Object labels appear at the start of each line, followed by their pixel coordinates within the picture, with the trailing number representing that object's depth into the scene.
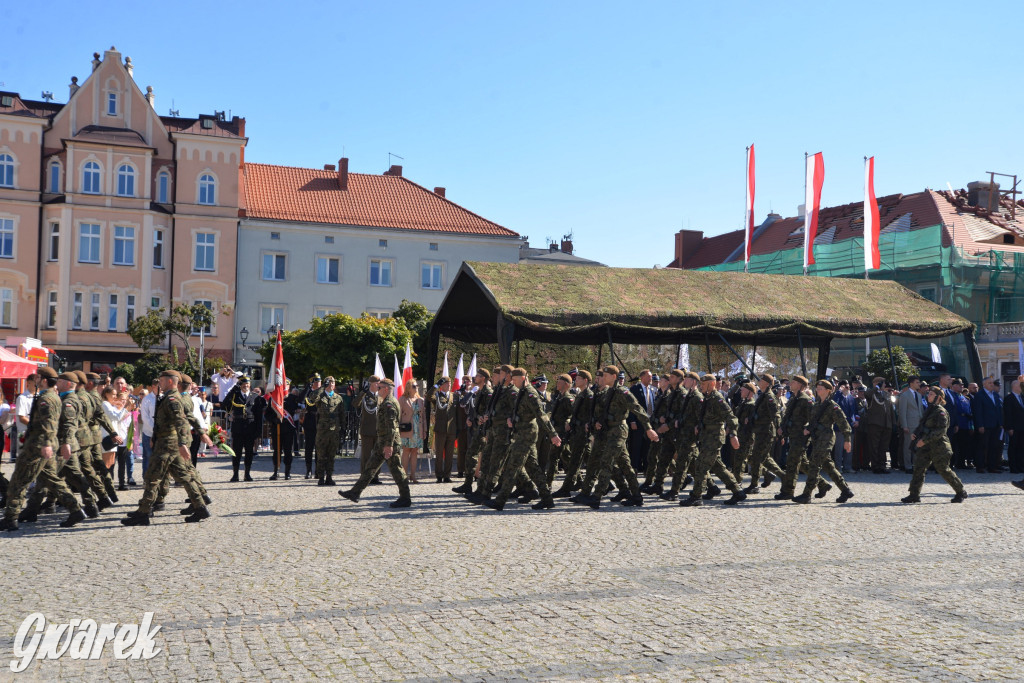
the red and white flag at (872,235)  31.42
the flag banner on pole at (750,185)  34.84
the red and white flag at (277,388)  17.81
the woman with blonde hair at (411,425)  17.33
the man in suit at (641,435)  18.49
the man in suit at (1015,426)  20.38
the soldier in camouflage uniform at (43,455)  10.63
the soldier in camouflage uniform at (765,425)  14.87
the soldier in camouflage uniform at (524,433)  12.77
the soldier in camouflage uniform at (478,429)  14.67
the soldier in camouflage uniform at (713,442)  13.69
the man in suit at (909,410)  20.20
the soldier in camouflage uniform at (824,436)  14.03
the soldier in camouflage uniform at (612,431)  13.09
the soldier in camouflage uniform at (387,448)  12.66
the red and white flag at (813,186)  32.69
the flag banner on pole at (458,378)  21.49
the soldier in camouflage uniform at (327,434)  16.44
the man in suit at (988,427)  20.45
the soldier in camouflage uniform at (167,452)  11.14
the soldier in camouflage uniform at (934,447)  14.01
